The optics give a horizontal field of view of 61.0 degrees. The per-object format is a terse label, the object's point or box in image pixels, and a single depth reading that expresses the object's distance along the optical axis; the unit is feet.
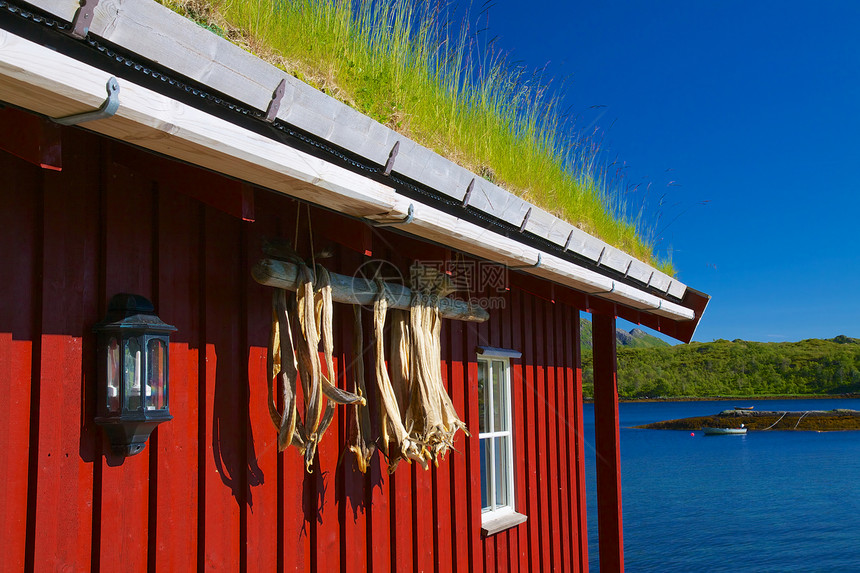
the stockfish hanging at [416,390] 10.00
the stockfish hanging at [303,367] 8.46
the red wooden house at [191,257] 5.53
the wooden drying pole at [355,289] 8.38
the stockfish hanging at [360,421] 9.82
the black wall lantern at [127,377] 6.88
